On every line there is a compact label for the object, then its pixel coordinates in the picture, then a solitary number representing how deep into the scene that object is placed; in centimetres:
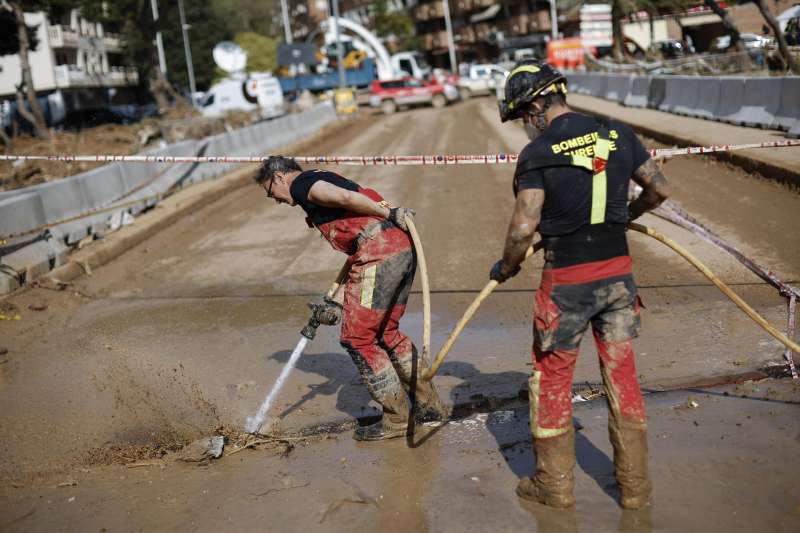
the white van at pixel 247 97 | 4447
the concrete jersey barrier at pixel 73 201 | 998
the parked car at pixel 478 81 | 4700
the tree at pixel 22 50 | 3022
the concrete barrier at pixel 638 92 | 2442
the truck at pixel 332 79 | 5750
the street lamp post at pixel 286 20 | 7745
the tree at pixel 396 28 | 9419
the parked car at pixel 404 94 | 4131
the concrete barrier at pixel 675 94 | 2052
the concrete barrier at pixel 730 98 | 1669
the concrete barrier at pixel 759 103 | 1482
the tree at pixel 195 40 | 7881
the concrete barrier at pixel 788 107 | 1384
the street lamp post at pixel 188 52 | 6869
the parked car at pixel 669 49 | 4236
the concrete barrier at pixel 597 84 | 3178
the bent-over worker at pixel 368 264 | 491
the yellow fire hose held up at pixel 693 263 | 415
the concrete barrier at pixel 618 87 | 2720
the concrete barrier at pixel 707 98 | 1817
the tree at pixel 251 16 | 10019
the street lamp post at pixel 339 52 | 4415
